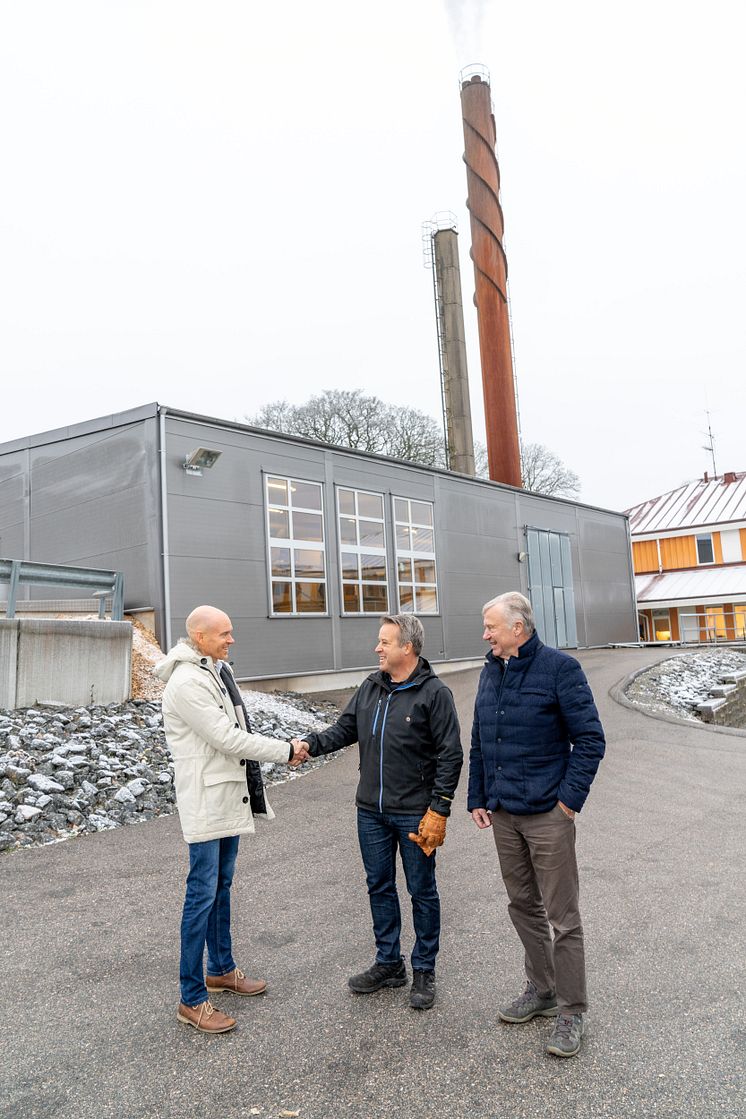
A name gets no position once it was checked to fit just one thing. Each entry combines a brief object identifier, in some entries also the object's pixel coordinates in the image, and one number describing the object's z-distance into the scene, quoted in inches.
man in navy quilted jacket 140.9
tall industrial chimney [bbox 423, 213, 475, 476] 1334.9
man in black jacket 153.5
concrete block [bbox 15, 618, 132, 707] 387.9
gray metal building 558.6
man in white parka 145.6
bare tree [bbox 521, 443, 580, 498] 1695.4
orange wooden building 1353.3
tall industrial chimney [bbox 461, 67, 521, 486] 1129.4
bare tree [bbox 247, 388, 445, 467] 1455.2
